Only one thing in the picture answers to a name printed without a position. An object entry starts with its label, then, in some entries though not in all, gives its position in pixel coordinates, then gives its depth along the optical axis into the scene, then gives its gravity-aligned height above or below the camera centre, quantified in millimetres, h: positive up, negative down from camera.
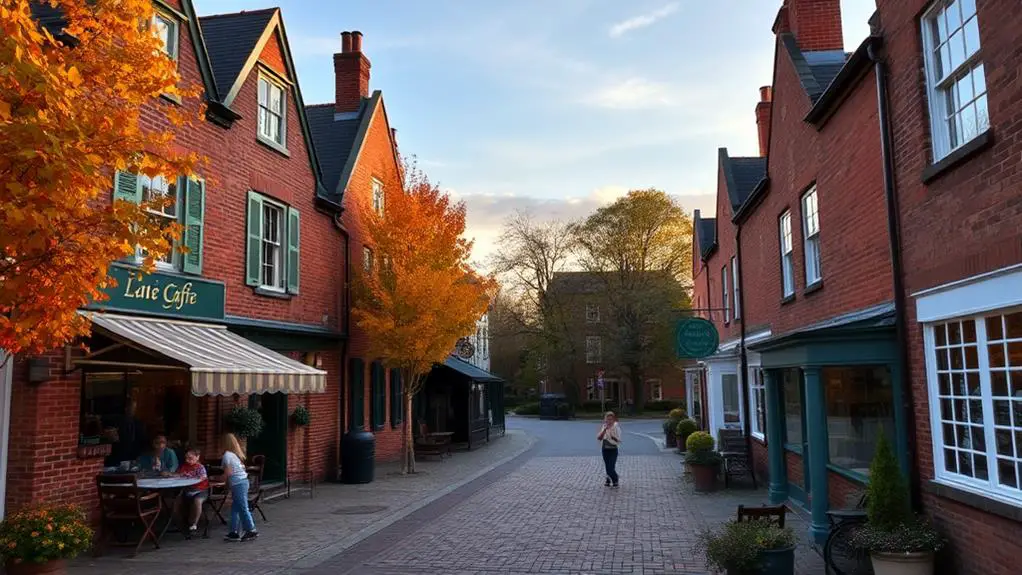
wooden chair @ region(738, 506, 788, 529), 8672 -1584
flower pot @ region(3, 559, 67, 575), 8031 -1895
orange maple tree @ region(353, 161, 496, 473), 17938 +2278
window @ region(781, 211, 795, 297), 13992 +2155
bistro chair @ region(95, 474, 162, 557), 10016 -1606
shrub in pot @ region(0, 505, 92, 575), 8000 -1615
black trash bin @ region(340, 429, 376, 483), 17344 -1746
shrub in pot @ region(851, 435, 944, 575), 7188 -1573
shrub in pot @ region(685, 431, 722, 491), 15367 -1838
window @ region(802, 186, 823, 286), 12367 +2257
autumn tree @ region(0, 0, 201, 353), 5047 +1640
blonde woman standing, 10836 -1611
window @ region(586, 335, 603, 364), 53312 +1998
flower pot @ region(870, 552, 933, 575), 7168 -1824
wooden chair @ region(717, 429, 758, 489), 16297 -1775
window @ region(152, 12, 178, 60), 12326 +5822
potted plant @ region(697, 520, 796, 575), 7336 -1722
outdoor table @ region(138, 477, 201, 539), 10344 -1352
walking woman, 16281 -1394
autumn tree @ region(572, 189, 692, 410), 48344 +7692
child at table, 11125 -1547
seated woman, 11648 -1129
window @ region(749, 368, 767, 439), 16328 -642
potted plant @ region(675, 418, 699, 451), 22609 -1570
